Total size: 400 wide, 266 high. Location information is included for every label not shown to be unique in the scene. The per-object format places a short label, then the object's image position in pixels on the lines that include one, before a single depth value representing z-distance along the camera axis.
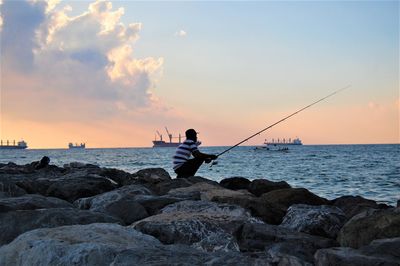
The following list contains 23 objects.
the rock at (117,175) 11.11
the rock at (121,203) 5.36
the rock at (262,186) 8.83
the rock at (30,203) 5.13
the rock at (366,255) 3.18
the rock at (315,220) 5.28
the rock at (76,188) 7.35
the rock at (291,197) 6.87
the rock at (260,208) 5.74
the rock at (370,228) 4.30
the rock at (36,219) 4.24
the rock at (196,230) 4.29
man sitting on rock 10.49
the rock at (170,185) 8.06
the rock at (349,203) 6.40
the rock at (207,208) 5.23
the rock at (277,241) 4.12
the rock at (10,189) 7.39
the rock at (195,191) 6.74
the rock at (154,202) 5.73
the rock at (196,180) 9.02
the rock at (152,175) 11.30
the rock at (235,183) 9.92
